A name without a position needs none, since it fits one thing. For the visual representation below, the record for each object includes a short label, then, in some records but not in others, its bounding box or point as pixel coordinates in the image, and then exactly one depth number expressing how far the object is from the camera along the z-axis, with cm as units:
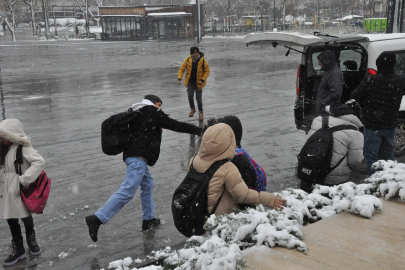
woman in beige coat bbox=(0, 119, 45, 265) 420
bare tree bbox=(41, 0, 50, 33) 6444
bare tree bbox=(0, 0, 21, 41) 5027
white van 679
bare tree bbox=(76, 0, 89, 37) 5950
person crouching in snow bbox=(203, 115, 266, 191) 364
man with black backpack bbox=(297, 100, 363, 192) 420
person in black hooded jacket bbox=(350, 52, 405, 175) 534
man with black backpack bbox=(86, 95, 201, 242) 457
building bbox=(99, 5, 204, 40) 5203
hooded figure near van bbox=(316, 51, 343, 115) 680
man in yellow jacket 1051
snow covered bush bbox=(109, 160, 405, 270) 250
